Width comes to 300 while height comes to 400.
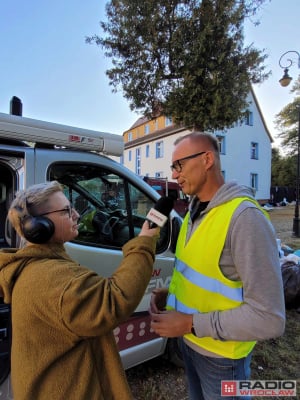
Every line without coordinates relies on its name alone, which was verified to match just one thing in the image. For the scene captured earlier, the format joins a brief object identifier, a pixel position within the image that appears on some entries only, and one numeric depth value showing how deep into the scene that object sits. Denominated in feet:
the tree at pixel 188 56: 32.71
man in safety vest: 3.72
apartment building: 83.51
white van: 6.03
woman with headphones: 3.20
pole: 35.12
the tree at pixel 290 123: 113.60
